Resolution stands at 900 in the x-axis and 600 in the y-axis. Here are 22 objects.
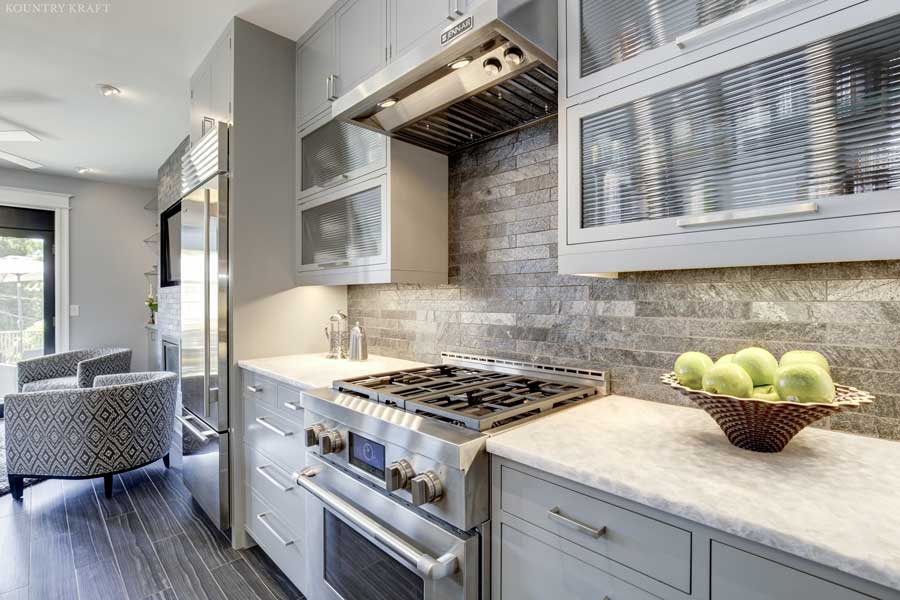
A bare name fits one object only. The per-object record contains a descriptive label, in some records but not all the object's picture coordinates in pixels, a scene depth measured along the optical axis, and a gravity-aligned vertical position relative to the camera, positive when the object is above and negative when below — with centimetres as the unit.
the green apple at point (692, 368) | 102 -16
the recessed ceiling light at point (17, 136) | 327 +123
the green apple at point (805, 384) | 86 -17
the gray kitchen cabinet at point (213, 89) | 233 +121
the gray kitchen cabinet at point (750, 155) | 82 +32
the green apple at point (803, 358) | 99 -13
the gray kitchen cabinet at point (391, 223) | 185 +34
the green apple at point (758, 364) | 97 -15
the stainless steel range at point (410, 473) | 107 -48
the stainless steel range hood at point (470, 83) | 120 +71
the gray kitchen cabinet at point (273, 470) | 183 -79
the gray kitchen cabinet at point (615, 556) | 67 -46
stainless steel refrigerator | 226 -13
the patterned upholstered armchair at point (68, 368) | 369 -62
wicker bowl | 87 -24
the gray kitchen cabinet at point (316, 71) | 215 +117
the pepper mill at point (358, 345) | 232 -24
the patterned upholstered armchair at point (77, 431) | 263 -80
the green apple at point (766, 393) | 93 -20
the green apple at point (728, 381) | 93 -18
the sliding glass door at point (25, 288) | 478 +14
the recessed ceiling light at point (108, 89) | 293 +142
